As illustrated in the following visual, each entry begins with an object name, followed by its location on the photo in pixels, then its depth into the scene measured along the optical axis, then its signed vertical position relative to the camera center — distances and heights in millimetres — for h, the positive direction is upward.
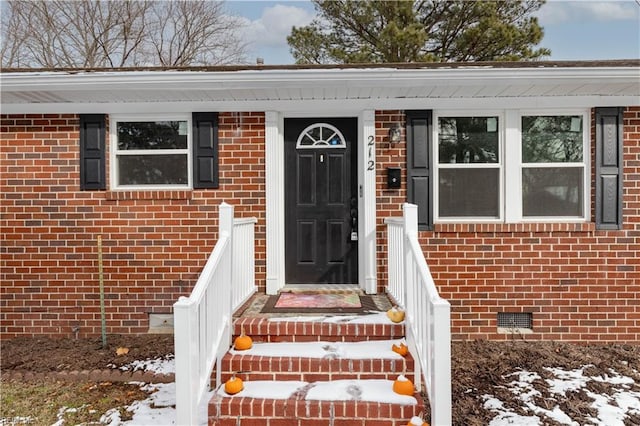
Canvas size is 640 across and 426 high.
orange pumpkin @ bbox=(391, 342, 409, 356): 3281 -1144
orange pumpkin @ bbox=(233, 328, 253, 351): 3367 -1116
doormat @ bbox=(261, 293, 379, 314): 4012 -1004
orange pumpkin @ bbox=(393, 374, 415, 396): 2949 -1293
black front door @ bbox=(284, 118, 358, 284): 4992 +87
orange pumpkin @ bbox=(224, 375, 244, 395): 2998 -1301
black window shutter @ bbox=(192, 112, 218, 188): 4781 +645
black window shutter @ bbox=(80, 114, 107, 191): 4797 +648
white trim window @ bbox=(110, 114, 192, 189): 4887 +627
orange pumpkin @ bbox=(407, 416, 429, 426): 2747 -1438
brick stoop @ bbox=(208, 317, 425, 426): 2902 -1312
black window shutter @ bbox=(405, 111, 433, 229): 4727 +410
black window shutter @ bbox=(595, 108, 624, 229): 4645 +557
